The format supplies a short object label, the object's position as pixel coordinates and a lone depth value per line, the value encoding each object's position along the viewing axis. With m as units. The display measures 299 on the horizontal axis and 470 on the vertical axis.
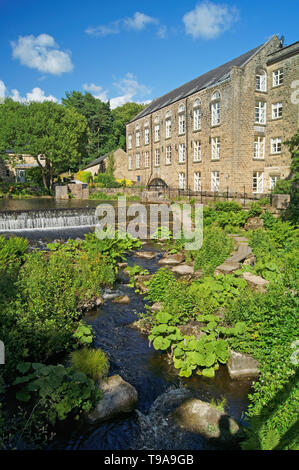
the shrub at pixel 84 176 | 46.31
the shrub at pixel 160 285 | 8.25
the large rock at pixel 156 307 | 7.65
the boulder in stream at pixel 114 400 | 4.54
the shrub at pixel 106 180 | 40.12
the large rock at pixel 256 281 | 8.10
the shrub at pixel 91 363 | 5.23
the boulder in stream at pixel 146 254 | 13.05
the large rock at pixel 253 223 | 16.91
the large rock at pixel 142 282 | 9.31
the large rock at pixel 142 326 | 7.01
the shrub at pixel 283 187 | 20.19
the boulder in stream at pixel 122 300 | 8.59
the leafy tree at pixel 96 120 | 60.81
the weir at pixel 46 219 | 18.69
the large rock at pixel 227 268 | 9.65
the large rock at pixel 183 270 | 10.56
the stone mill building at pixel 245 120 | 26.02
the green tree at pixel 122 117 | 61.39
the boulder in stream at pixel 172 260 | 11.99
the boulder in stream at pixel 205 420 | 4.17
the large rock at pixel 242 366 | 5.43
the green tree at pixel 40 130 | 33.91
